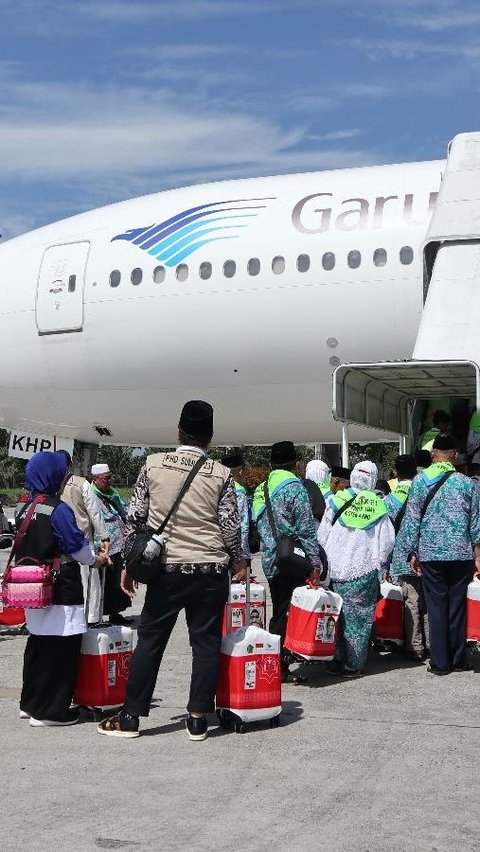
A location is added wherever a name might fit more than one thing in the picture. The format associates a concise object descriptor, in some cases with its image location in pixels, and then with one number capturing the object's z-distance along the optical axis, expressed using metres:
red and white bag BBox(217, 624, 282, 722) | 6.92
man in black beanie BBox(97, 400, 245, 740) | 6.76
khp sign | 18.92
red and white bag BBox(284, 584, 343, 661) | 8.27
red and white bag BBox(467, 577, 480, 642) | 8.84
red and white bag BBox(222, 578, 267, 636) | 9.64
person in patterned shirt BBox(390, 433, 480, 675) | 8.64
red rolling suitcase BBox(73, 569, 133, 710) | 7.22
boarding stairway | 12.11
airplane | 15.70
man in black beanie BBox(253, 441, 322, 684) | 8.41
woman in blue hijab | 7.05
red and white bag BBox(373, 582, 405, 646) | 9.46
